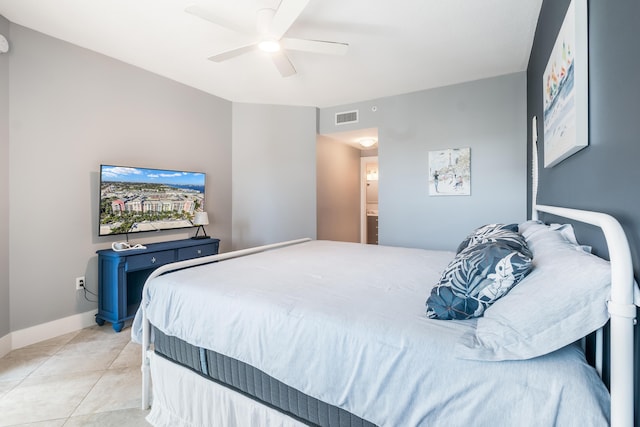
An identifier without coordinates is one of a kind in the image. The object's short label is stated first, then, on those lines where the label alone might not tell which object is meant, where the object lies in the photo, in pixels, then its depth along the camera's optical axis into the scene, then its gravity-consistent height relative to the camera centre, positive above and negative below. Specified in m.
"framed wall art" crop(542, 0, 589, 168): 1.18 +0.55
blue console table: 2.74 -0.63
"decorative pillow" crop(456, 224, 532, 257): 1.16 -0.12
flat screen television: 2.90 +0.13
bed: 0.74 -0.44
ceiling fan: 1.94 +1.28
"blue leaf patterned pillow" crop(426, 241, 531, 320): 0.97 -0.24
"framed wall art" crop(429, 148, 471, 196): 3.56 +0.46
